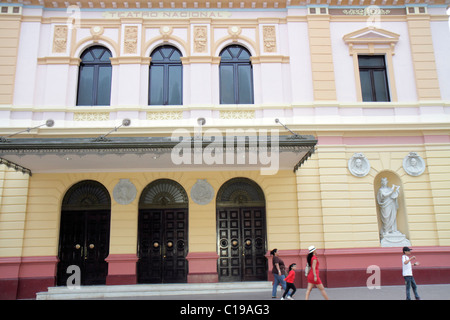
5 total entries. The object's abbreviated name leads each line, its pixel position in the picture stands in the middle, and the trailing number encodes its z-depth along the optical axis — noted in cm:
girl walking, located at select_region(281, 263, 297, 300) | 1058
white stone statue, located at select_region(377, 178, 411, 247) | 1347
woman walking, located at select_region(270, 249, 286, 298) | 1105
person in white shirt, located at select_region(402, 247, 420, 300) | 1005
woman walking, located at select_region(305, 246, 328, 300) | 990
